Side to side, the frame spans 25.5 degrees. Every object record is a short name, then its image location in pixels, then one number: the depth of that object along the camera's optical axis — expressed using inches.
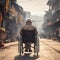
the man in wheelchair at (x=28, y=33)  263.8
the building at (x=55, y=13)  1750.6
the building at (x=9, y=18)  1174.7
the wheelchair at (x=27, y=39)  261.5
